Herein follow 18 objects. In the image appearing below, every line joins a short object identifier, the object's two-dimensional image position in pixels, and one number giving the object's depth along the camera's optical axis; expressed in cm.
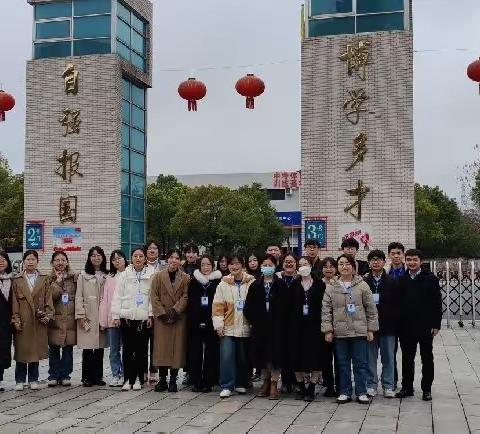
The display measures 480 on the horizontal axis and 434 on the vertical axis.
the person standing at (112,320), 686
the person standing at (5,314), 670
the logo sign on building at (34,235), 1374
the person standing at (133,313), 675
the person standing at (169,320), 663
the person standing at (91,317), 688
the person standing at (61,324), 689
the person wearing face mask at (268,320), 629
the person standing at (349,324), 609
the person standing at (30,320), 675
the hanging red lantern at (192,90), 1103
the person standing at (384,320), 632
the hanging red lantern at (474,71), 1001
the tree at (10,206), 2814
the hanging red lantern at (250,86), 1084
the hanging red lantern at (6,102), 1212
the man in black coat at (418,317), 619
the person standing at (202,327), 666
